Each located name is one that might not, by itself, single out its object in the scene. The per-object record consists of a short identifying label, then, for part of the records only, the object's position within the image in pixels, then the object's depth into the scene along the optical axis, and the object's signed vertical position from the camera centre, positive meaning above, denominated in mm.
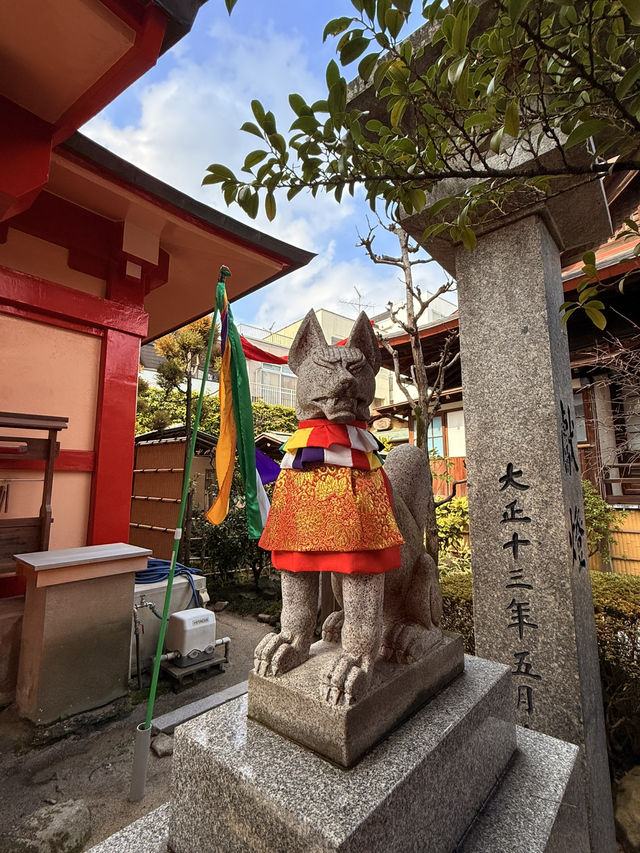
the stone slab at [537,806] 1546 -1291
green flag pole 2539 -1623
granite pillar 2391 -39
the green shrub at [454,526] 5840 -547
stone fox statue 1562 -173
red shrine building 2590 +2288
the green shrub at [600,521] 6617 -495
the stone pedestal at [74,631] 3230 -1148
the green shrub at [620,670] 2869 -1232
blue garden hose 4547 -944
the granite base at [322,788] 1163 -908
